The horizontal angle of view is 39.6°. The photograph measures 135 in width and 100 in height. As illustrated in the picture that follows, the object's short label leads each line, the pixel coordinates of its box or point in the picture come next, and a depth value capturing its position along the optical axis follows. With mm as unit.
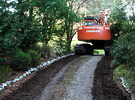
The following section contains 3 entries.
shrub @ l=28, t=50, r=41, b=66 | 9877
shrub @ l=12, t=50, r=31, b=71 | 8977
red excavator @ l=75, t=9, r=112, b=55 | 14836
